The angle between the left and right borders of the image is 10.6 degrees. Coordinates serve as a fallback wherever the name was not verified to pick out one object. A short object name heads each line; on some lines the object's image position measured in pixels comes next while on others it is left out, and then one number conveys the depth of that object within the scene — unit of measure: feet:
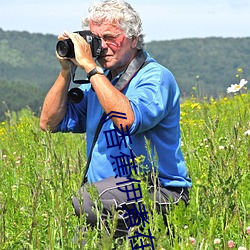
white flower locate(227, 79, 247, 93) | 34.81
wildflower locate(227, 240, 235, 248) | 17.83
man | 20.51
